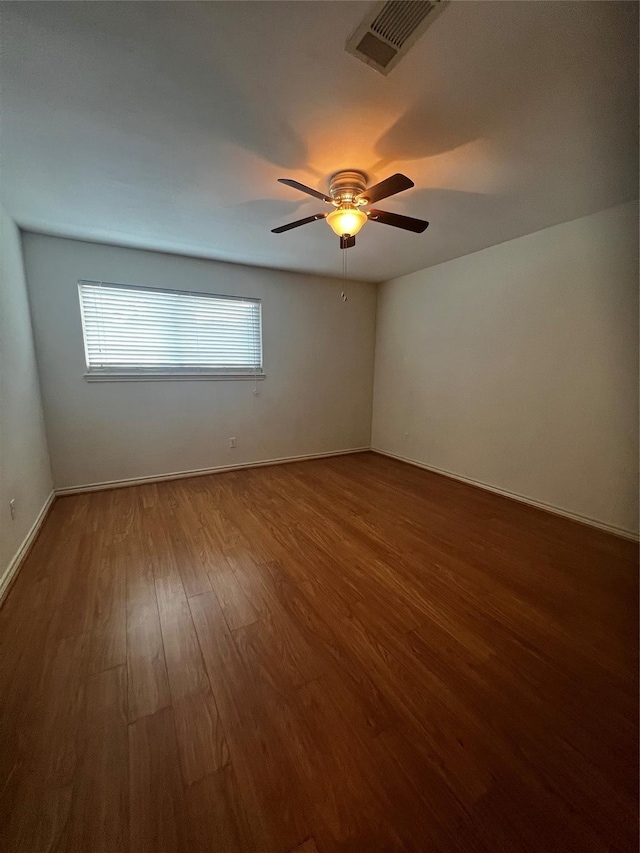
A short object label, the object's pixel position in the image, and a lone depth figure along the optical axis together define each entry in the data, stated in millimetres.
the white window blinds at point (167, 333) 3178
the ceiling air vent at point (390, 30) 1030
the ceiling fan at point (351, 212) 1924
